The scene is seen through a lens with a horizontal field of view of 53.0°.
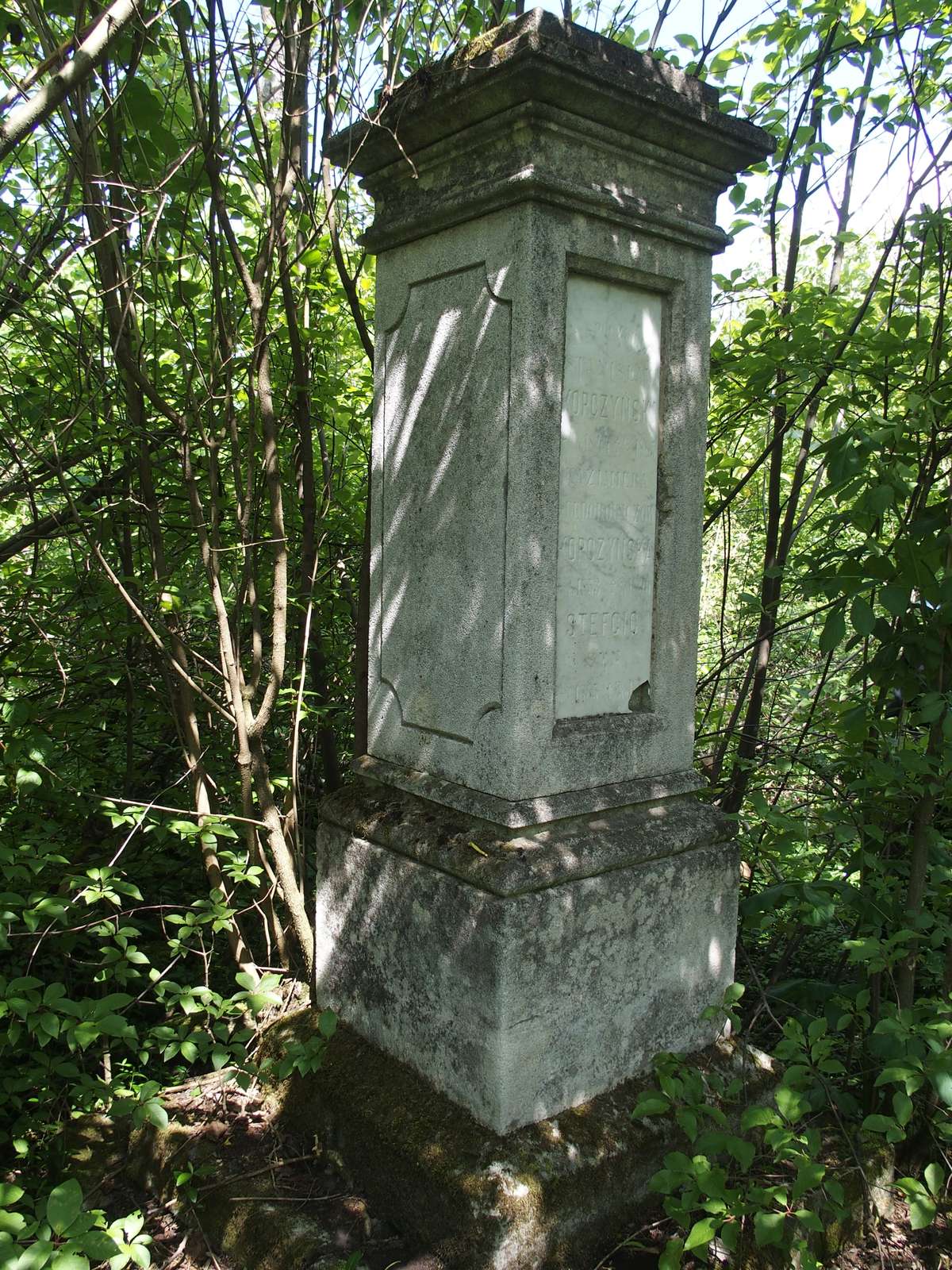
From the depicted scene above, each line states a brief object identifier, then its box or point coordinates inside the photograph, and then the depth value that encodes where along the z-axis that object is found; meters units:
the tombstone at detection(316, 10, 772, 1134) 2.05
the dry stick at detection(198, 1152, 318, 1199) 2.27
